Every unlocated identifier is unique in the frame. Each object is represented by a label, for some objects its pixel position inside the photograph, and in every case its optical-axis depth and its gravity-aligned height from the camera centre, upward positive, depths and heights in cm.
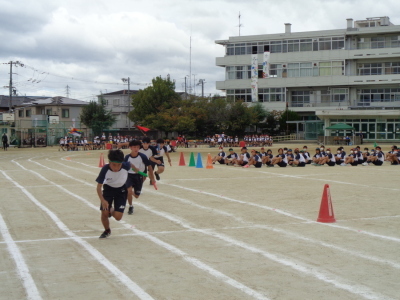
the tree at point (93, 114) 7625 +296
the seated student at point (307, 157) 2754 -140
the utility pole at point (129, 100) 8852 +569
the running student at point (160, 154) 1757 -72
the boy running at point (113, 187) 872 -92
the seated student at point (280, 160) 2623 -145
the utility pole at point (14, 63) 7394 +1021
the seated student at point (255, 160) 2612 -142
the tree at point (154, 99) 7164 +477
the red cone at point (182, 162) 2893 -164
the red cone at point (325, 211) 1066 -165
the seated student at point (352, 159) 2759 -153
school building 6247 +759
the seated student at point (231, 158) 2758 -138
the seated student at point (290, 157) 2686 -134
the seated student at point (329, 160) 2741 -155
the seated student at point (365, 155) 2802 -135
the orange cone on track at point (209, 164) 2633 -162
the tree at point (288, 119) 6769 +161
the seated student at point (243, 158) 2669 -136
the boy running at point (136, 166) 1201 -79
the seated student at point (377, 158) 2759 -149
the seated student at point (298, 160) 2674 -149
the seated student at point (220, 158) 2878 -143
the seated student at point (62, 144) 4888 -90
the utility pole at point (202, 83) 11144 +1064
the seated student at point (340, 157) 2792 -143
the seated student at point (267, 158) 2642 -135
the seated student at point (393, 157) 2830 -149
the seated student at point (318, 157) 2777 -141
